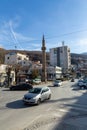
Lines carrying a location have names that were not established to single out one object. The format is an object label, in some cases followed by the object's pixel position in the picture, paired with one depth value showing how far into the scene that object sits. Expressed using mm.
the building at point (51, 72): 41988
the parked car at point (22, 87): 16511
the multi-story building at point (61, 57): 61835
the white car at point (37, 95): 8126
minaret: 30133
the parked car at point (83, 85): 19008
